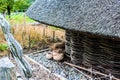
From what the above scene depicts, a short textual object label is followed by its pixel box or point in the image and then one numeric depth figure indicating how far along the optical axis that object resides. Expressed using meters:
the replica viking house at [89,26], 1.83
